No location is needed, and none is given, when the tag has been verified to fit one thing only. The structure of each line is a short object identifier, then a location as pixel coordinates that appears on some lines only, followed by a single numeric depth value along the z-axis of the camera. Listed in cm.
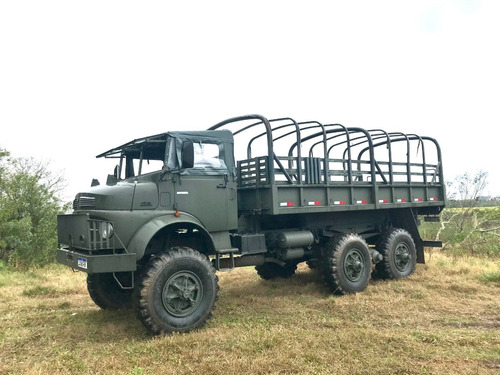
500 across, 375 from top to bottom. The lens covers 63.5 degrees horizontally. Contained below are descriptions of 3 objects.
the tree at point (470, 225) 1417
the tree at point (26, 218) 1307
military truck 526
